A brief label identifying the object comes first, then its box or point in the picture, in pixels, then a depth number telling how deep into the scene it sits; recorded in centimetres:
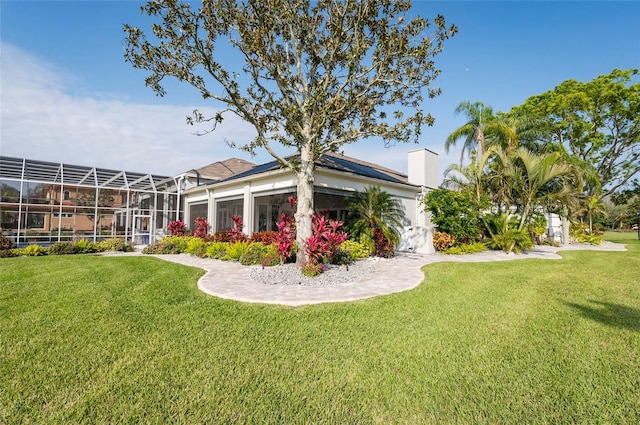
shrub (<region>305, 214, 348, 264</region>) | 823
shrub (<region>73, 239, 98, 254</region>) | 1385
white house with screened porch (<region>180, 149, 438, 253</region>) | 1263
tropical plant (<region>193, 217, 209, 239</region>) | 1634
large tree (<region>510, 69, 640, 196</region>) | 2341
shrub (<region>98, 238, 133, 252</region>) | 1521
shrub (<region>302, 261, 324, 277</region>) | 794
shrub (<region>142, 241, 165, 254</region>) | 1406
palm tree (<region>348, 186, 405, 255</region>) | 1208
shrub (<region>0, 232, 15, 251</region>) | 1266
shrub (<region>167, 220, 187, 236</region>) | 1781
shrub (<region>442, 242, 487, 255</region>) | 1383
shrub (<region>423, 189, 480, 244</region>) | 1463
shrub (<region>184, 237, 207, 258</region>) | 1247
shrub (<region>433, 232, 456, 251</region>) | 1439
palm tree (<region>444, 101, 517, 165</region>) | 2084
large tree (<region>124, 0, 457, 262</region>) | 820
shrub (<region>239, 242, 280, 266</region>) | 961
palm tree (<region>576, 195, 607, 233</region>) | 2203
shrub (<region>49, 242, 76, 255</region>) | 1332
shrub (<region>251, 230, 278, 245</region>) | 1242
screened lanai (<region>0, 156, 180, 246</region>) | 1482
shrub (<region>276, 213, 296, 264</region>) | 941
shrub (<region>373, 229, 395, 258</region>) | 1203
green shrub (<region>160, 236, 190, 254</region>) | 1408
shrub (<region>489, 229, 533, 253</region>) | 1359
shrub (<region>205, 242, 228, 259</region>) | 1182
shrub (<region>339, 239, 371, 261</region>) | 1105
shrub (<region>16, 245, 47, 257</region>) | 1250
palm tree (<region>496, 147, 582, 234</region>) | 1305
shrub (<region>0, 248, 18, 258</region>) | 1206
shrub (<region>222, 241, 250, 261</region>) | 1110
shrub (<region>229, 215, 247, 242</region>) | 1348
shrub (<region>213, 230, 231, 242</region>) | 1384
